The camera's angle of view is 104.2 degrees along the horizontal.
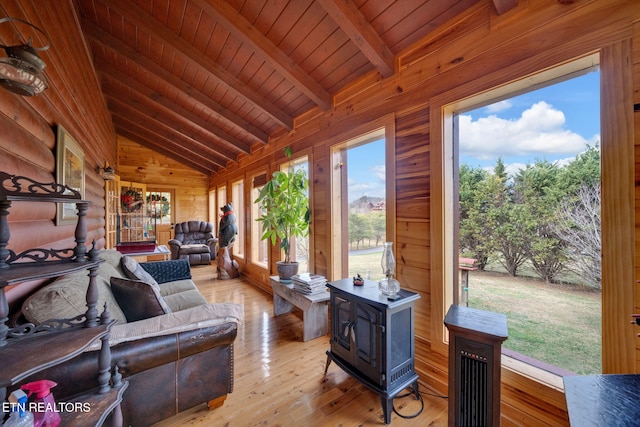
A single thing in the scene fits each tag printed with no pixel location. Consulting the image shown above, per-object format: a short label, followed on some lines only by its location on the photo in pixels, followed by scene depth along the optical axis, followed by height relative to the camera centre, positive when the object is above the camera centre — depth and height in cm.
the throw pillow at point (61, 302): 123 -45
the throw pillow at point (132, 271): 229 -52
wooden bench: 260 -103
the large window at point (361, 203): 242 +11
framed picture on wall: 188 +42
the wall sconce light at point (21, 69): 103 +63
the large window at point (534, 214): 133 -1
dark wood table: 60 -50
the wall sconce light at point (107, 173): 398 +70
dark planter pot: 304 -69
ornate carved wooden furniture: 82 -46
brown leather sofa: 121 -78
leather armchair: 617 -73
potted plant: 315 +8
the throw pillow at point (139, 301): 157 -55
